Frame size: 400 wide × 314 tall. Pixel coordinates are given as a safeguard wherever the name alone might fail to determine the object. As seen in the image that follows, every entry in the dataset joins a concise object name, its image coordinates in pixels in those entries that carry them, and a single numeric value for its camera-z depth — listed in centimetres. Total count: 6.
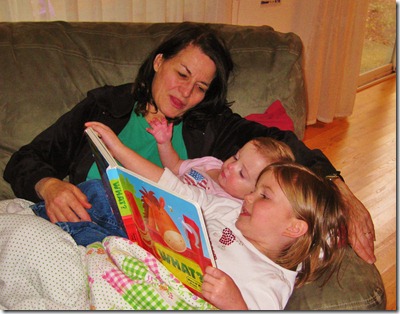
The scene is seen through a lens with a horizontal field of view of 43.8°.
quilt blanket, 119
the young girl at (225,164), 152
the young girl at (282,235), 126
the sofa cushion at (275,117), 183
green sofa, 172
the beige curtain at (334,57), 355
